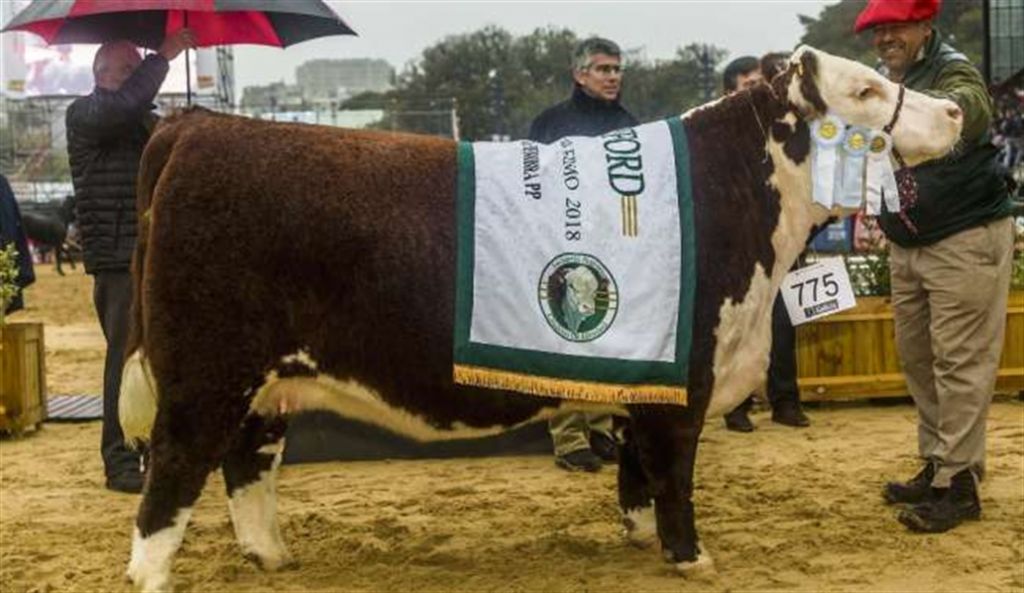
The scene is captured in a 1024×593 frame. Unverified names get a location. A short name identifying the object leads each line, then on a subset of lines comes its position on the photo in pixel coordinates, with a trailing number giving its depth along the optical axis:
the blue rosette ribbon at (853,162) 4.64
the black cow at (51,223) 25.30
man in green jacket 5.29
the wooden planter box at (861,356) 8.25
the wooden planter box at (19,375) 7.80
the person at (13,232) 8.37
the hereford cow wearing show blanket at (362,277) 4.24
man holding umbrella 6.12
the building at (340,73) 148.88
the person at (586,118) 6.67
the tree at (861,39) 45.81
